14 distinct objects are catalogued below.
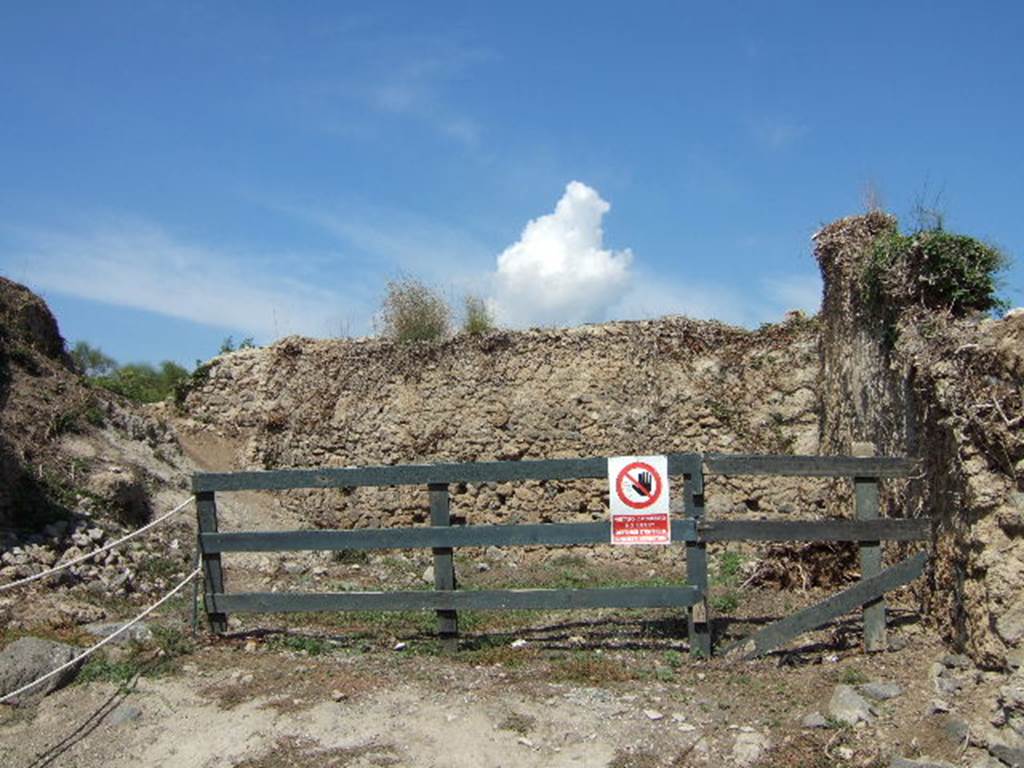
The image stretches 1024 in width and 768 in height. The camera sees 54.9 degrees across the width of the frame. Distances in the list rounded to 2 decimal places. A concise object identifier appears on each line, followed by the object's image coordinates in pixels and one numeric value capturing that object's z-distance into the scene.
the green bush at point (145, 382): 17.02
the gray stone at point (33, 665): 6.41
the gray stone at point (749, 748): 5.40
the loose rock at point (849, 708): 5.70
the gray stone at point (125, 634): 7.14
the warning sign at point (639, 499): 6.86
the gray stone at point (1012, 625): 5.85
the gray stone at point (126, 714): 6.12
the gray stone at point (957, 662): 6.20
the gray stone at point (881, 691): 5.98
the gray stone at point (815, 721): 5.66
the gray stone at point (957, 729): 5.39
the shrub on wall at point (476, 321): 14.73
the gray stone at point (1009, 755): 5.11
